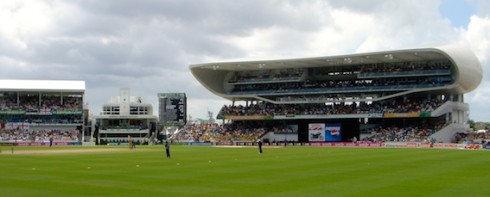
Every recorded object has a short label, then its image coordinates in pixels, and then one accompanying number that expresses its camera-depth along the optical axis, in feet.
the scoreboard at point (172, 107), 404.16
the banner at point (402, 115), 287.89
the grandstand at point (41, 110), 346.13
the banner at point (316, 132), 302.70
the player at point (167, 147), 144.03
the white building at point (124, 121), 401.08
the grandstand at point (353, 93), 289.74
